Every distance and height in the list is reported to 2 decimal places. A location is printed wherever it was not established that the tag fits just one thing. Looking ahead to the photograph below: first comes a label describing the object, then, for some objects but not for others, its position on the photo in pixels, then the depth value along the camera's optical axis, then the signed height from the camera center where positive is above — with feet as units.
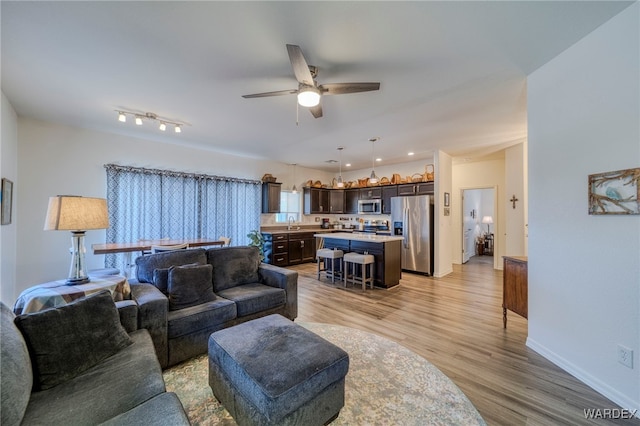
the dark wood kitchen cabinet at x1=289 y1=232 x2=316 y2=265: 21.36 -2.98
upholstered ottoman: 4.34 -3.04
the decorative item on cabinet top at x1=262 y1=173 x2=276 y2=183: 20.99 +3.05
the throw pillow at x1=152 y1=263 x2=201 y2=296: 8.21 -2.19
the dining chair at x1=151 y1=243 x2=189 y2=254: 11.12 -1.54
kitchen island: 14.73 -2.33
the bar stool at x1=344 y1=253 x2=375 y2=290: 14.35 -3.10
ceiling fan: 6.48 +3.72
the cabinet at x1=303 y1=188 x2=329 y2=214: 24.31 +1.38
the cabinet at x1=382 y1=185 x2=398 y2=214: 21.86 +1.62
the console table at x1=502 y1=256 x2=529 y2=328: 8.76 -2.65
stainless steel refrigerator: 18.01 -1.32
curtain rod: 14.06 +2.65
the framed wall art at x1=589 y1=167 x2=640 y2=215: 5.61 +0.51
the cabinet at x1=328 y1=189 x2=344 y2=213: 25.80 +1.35
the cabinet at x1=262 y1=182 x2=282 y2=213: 20.97 +1.44
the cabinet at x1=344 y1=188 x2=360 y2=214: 24.82 +1.43
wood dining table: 11.03 -1.51
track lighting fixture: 11.14 +4.56
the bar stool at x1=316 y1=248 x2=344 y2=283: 15.96 -2.82
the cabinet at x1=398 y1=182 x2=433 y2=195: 19.22 +2.07
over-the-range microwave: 22.81 +0.73
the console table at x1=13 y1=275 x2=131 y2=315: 5.79 -1.95
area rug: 5.36 -4.38
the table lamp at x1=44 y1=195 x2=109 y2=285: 6.36 -0.13
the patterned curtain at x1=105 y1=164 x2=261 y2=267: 14.14 +0.57
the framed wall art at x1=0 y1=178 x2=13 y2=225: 9.38 +0.55
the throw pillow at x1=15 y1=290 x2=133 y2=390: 4.32 -2.34
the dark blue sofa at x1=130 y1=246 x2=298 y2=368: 6.88 -2.75
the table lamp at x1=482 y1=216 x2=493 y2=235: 27.94 -0.69
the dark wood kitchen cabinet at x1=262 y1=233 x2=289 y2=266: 20.01 -2.81
